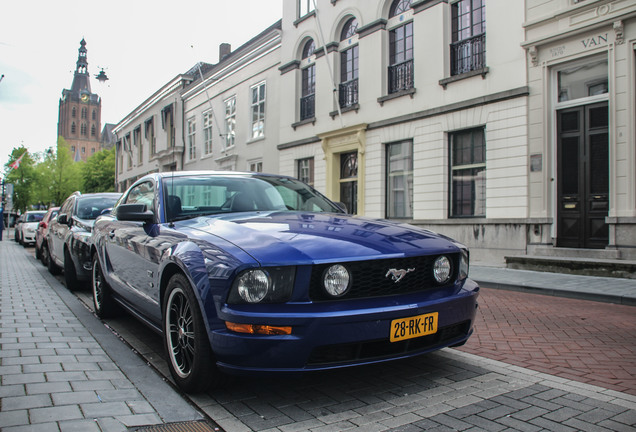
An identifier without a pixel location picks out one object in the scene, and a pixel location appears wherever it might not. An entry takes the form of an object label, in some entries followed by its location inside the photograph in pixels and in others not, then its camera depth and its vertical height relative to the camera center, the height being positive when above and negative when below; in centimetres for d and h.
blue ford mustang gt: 285 -47
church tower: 12988 +2534
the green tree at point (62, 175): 5973 +467
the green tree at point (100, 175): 6331 +494
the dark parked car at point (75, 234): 762 -31
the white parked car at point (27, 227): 2205 -51
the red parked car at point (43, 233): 1225 -47
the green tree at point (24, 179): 5914 +421
